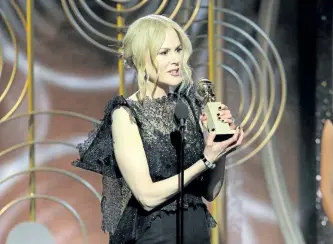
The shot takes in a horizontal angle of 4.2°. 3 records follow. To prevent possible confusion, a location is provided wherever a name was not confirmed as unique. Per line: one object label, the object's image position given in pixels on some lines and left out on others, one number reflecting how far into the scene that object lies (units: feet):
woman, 41.82
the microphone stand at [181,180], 41.57
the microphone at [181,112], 41.58
